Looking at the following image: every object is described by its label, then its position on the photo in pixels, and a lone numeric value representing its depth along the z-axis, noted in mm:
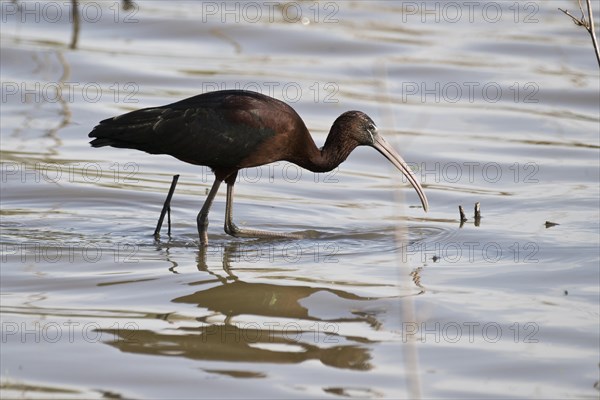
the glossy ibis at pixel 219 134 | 19109
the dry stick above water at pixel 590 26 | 14219
